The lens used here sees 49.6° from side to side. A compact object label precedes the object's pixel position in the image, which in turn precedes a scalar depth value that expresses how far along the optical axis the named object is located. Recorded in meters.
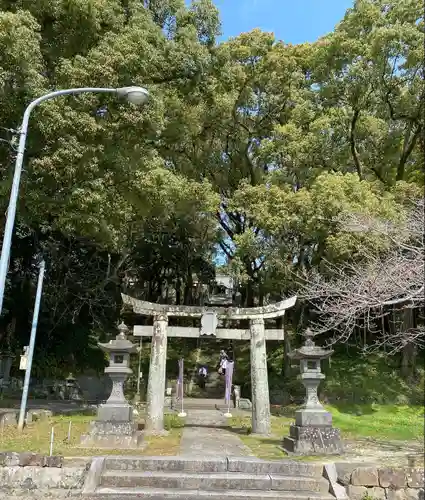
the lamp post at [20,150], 6.55
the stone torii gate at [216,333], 11.74
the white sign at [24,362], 10.70
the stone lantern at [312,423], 9.12
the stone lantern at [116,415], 9.23
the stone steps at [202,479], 7.04
